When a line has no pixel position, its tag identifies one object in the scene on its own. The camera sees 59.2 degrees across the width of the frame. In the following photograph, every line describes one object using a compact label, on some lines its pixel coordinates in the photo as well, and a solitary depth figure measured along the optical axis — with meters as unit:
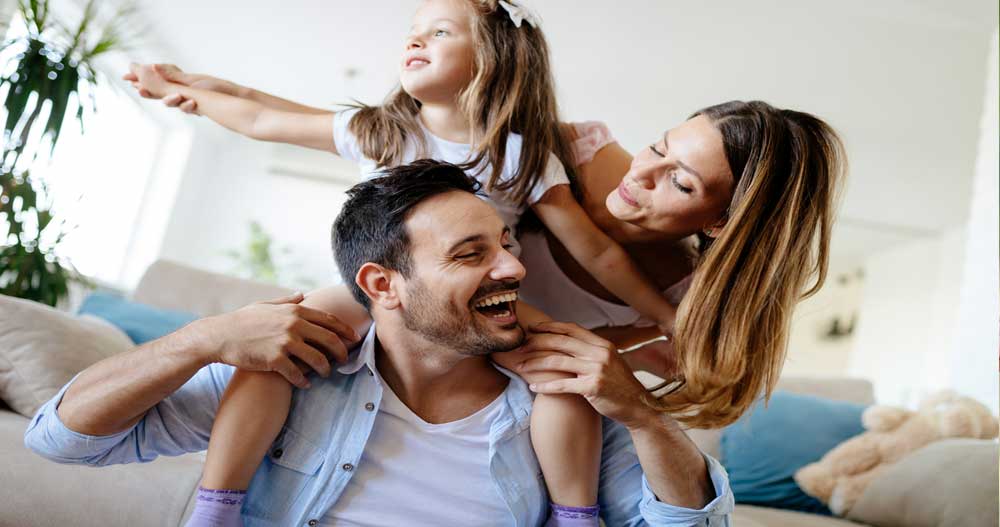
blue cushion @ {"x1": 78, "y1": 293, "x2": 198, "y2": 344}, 2.68
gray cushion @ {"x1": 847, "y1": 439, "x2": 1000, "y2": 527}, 2.28
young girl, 1.49
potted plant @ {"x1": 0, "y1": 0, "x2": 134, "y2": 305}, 3.88
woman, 1.44
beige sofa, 1.78
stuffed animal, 2.61
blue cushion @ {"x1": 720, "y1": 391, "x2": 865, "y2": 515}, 2.70
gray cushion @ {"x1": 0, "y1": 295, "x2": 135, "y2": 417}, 2.13
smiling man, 1.39
